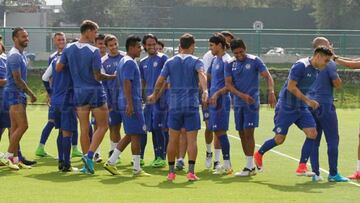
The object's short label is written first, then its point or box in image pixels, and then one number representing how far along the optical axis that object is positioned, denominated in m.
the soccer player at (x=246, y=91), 13.10
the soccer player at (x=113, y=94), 14.70
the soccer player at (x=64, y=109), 13.36
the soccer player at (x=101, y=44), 15.33
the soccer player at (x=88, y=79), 13.04
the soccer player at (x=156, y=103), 14.30
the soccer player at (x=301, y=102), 12.20
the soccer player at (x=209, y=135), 13.77
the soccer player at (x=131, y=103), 12.76
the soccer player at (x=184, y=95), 12.52
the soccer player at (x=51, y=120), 14.70
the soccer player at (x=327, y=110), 12.44
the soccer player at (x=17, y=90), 13.44
